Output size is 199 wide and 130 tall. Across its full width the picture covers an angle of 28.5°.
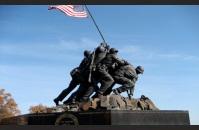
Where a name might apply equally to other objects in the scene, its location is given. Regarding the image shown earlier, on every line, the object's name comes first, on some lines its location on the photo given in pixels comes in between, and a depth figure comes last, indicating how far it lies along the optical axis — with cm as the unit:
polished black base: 1164
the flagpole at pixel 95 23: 1503
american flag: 1562
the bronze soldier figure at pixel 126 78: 1371
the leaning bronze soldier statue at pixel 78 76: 1397
